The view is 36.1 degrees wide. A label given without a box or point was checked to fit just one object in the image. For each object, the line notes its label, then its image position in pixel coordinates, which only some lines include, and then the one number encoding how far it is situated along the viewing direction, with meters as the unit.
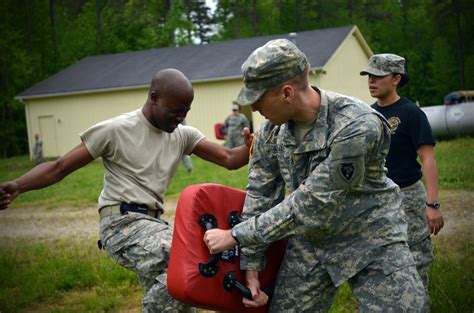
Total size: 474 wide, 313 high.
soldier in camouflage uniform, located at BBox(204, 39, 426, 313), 3.41
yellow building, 33.56
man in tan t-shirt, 4.80
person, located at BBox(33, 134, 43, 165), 34.06
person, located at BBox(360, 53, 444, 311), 5.48
